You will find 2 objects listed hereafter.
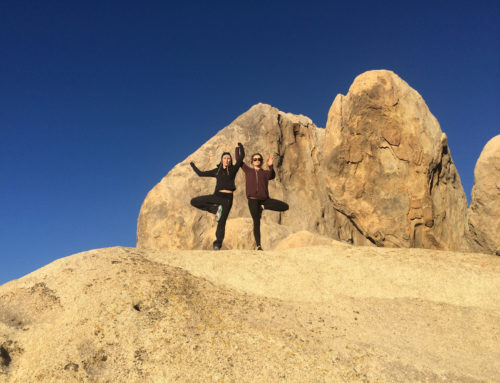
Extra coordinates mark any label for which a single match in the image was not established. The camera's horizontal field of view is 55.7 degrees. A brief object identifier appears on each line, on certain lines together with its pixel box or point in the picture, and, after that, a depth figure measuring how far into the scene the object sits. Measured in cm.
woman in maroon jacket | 777
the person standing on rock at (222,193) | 774
